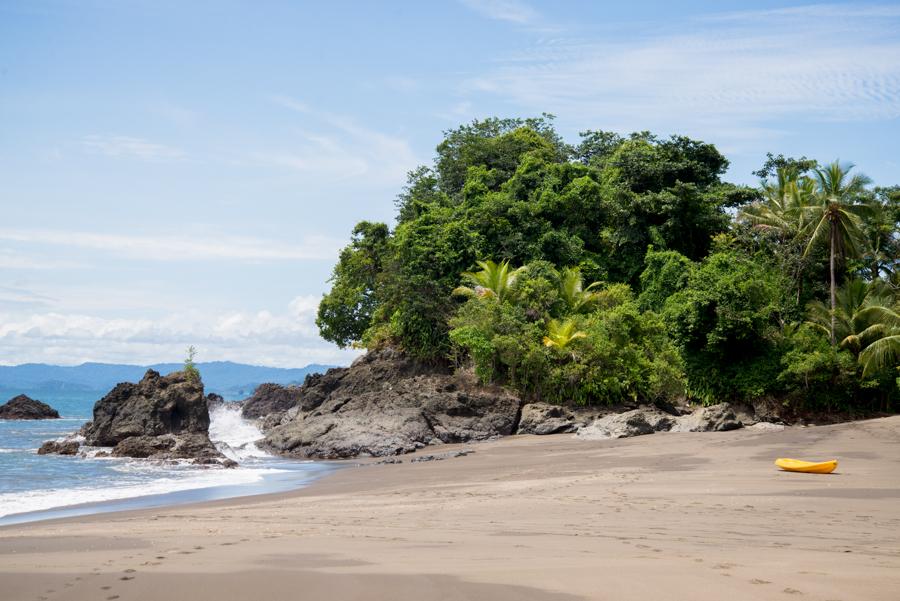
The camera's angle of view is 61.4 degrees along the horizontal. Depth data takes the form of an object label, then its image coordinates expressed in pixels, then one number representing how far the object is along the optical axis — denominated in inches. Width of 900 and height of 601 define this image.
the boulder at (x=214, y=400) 2262.6
